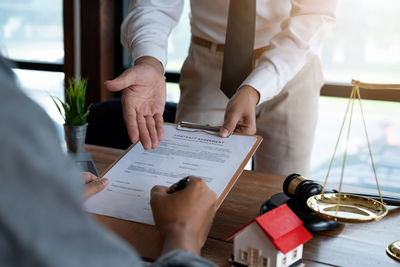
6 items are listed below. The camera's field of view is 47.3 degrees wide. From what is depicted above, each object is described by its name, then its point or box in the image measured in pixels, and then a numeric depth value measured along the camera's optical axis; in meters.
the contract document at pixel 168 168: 1.10
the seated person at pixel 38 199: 0.40
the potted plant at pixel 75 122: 1.68
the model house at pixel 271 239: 0.87
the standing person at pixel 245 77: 1.44
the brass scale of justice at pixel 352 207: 0.95
